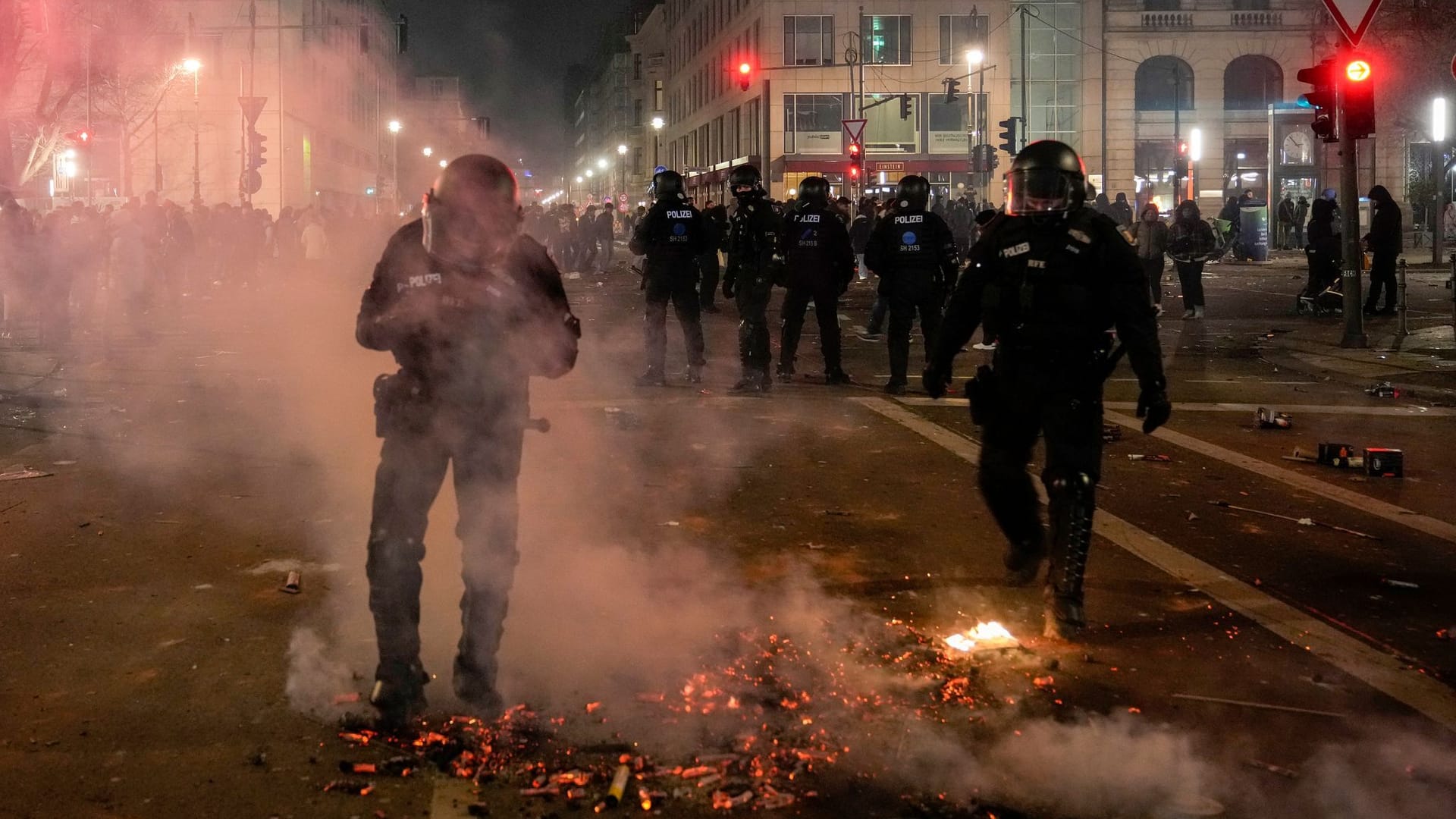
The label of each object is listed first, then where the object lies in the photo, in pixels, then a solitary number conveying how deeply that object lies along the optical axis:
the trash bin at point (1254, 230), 35.25
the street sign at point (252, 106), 28.08
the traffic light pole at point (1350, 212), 13.84
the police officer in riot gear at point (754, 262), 11.49
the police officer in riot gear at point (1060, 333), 4.69
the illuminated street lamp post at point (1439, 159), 18.17
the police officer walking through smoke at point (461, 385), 3.97
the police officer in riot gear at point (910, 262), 11.41
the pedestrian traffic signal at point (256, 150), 31.75
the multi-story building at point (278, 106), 43.81
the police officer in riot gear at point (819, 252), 11.65
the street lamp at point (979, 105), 47.91
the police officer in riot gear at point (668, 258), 11.65
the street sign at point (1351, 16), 13.47
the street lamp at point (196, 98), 39.70
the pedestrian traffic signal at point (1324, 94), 14.09
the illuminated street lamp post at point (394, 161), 70.44
